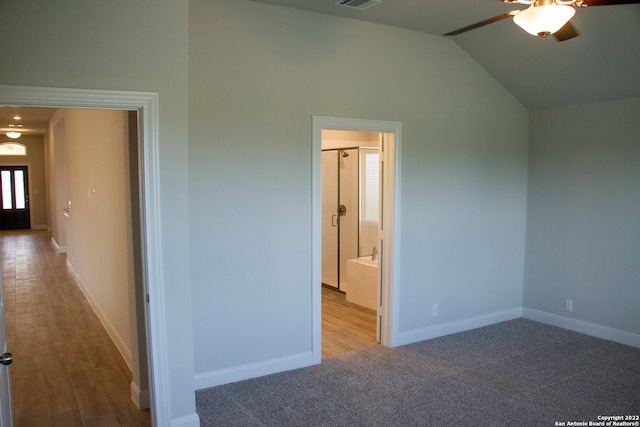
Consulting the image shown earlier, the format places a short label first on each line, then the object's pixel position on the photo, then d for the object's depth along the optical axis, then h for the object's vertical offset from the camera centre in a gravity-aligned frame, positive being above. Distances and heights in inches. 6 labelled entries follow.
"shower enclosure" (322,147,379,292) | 265.0 -17.3
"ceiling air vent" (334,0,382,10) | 145.3 +51.6
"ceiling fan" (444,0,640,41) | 94.9 +31.4
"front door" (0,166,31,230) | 561.0 -22.9
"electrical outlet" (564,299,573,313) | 206.7 -53.8
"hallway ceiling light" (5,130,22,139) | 479.2 +41.4
